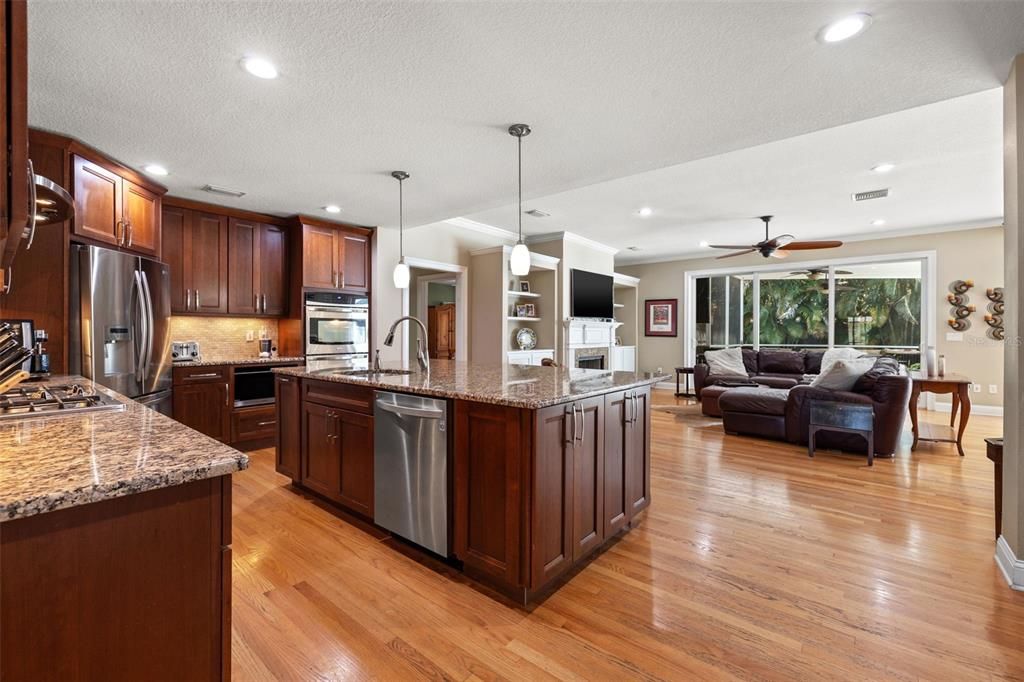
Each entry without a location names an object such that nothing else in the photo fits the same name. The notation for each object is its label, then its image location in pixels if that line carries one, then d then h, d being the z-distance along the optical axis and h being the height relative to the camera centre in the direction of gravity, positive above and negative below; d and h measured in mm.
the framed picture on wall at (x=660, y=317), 8891 +472
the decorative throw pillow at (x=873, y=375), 4008 -309
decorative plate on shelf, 6434 +14
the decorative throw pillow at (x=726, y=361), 6766 -322
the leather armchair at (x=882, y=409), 3908 -606
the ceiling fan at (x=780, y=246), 5312 +1149
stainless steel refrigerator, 2994 +117
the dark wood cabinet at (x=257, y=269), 4520 +738
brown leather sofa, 6473 -434
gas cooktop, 1450 -225
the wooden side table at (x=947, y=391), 4168 -486
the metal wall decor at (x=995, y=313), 5918 +358
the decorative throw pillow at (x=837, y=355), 6215 -208
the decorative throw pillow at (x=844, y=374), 4121 -314
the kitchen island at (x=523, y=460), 1875 -587
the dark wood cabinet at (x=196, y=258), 4125 +766
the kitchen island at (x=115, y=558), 788 -429
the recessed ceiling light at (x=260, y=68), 2068 +1275
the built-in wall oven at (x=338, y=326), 4789 +157
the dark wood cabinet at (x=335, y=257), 4801 +919
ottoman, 4586 -753
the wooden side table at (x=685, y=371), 7122 -486
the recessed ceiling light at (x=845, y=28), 1757 +1250
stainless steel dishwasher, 2170 -656
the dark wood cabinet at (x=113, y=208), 2996 +965
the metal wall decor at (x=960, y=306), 6180 +477
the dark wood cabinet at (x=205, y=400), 3900 -534
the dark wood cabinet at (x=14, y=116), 753 +392
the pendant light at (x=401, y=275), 3715 +532
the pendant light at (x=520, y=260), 3061 +551
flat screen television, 6727 +701
